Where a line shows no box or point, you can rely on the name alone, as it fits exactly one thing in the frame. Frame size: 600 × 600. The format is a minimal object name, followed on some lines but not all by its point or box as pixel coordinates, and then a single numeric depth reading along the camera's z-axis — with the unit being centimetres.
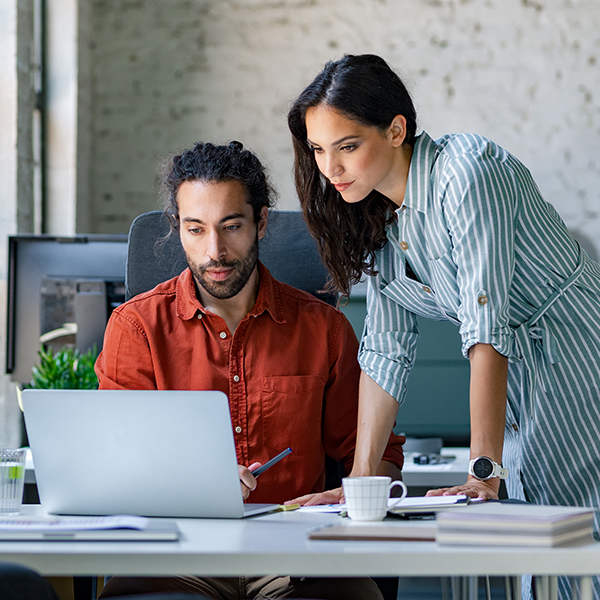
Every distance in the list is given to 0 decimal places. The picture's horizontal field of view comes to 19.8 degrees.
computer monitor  449
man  359
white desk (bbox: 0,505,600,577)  270
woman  324
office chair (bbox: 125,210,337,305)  382
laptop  294
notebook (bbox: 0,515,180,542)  280
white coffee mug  294
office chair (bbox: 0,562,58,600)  256
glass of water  310
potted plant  433
